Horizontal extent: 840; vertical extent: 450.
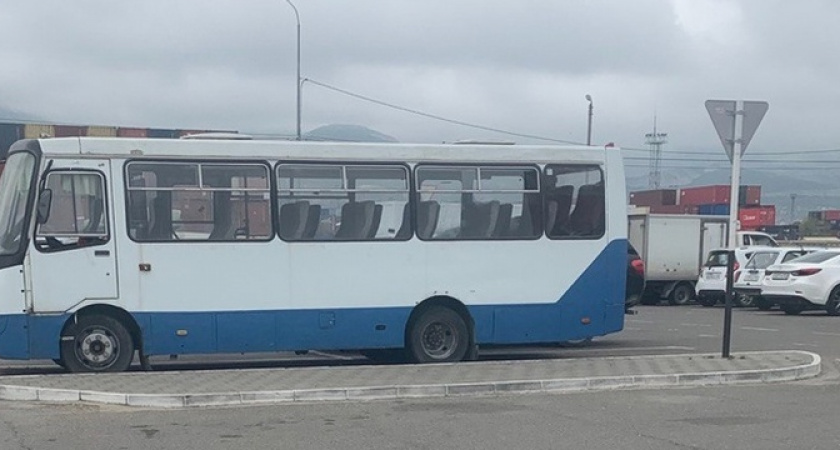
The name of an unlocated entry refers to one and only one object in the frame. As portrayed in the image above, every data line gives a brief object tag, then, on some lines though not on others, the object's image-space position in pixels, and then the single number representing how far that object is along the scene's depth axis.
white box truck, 32.97
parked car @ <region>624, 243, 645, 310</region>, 17.30
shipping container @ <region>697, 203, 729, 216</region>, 60.41
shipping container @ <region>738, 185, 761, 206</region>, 69.88
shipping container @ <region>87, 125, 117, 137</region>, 37.22
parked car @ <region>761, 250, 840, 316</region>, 25.86
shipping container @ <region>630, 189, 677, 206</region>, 69.62
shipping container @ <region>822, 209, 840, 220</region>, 106.51
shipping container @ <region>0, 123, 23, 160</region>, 40.22
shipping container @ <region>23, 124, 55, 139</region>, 37.84
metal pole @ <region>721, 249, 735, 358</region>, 14.21
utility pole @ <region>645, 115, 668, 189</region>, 94.06
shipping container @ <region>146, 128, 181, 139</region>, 38.08
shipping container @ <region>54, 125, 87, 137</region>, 37.47
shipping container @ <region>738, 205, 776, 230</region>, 65.06
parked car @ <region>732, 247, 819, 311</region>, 27.47
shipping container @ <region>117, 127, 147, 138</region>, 37.09
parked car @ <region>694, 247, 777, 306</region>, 30.73
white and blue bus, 12.73
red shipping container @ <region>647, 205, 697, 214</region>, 64.62
